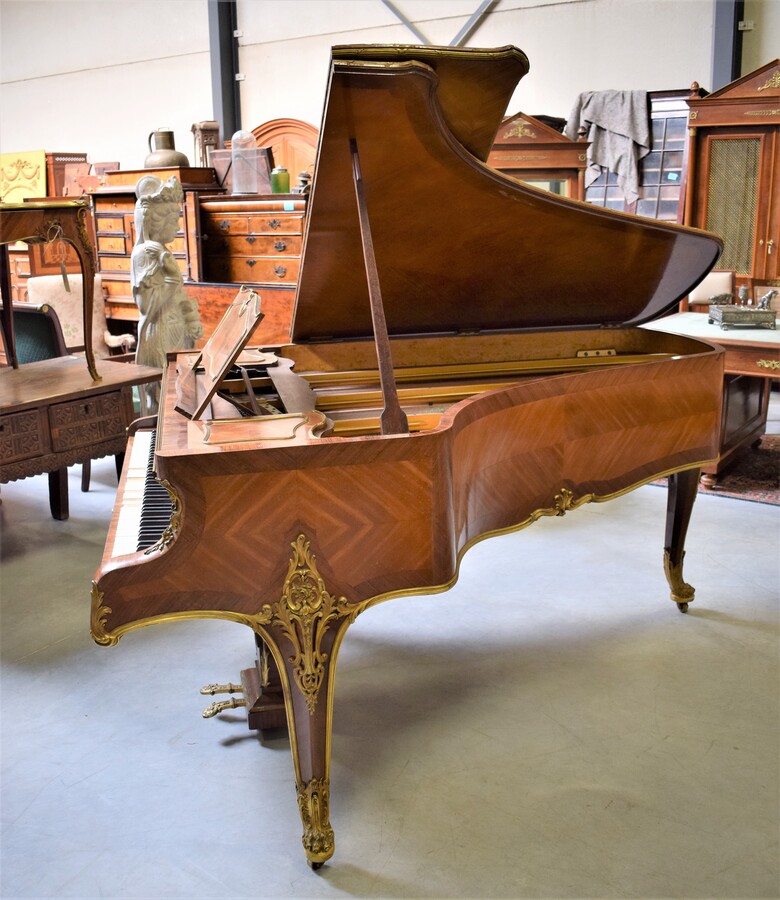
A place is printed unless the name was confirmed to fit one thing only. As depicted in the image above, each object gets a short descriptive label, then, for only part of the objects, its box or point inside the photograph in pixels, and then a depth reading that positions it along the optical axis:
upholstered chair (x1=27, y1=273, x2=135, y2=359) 5.79
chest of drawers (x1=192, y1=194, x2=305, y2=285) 5.52
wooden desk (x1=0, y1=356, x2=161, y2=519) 3.47
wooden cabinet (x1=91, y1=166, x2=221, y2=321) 6.29
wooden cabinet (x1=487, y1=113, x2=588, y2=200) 7.04
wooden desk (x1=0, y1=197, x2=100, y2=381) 3.58
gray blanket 7.18
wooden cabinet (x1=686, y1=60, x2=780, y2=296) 6.39
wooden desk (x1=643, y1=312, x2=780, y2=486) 4.25
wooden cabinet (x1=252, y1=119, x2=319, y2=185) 8.82
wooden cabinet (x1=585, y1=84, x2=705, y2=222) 7.11
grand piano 1.75
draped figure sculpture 3.76
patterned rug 4.45
